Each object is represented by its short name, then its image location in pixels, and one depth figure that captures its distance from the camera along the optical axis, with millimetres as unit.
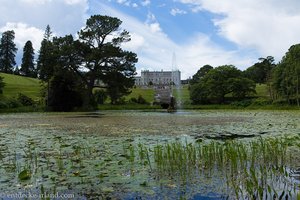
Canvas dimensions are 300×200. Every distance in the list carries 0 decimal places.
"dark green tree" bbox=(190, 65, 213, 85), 101375
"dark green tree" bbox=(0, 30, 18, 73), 92344
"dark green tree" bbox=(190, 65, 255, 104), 65812
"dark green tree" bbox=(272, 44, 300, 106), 52219
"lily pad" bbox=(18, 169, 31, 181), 5508
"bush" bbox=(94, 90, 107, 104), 61175
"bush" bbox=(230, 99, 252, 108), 56919
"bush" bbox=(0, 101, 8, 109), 41719
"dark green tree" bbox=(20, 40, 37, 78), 94625
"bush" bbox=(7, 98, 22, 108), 44141
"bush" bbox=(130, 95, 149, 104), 65375
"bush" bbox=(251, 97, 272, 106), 55656
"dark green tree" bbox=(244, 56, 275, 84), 98688
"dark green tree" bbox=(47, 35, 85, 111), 39625
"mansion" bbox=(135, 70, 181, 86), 180488
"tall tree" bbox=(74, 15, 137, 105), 42219
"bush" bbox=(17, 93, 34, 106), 48875
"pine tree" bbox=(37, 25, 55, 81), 41656
